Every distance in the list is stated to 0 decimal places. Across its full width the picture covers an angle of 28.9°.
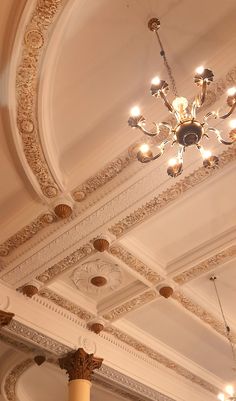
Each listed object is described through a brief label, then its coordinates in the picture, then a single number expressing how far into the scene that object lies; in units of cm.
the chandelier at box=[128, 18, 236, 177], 362
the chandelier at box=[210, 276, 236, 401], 594
